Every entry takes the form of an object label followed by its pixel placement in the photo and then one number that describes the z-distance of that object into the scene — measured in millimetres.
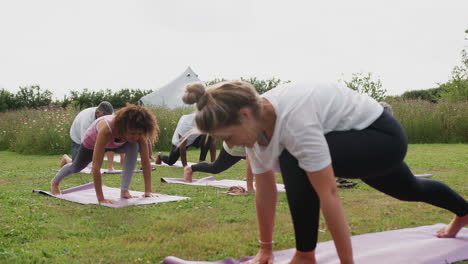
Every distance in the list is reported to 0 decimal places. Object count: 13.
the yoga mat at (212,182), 6056
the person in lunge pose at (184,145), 8055
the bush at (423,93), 25859
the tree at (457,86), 21906
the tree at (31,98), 23281
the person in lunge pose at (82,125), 7270
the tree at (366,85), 23828
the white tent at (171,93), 26000
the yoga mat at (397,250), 2516
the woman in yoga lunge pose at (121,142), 4238
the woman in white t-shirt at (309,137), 1950
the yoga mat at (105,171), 7916
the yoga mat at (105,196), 4707
